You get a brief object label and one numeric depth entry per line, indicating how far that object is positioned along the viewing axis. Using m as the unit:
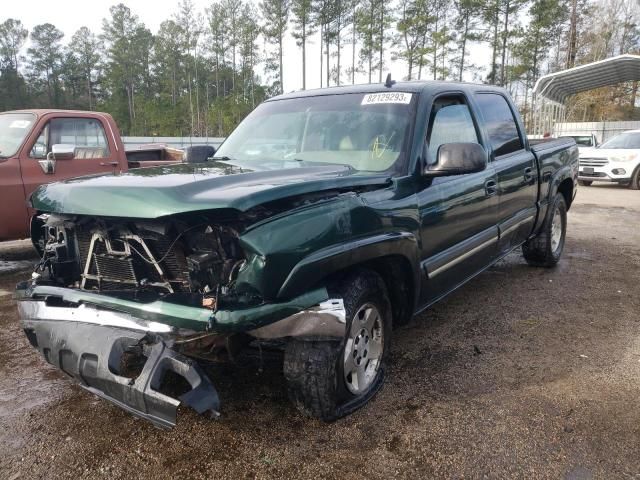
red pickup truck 5.58
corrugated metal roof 19.44
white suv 14.40
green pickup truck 2.12
